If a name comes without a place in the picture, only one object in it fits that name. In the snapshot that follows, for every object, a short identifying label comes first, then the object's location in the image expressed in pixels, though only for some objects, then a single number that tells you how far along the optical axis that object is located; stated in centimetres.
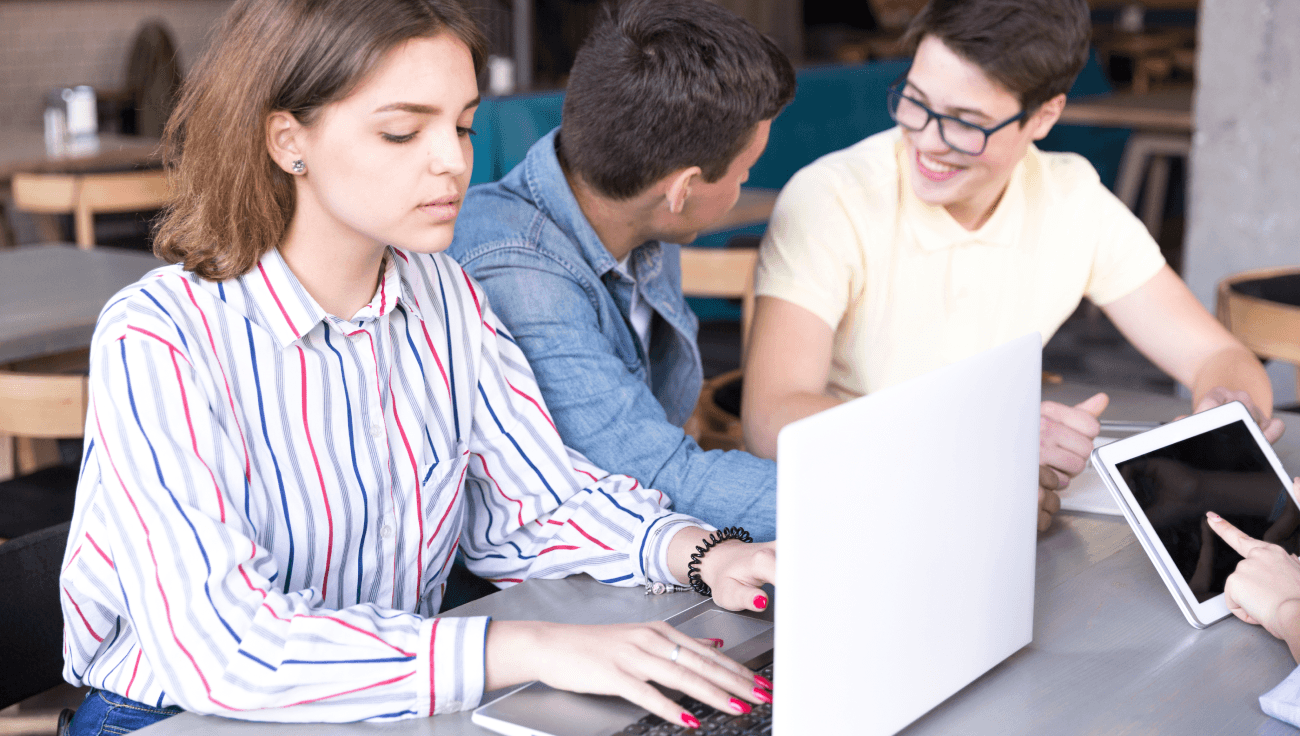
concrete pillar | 330
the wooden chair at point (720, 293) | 201
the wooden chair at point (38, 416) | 196
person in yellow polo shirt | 171
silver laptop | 74
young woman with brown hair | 92
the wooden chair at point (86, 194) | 387
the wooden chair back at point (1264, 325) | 239
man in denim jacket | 136
